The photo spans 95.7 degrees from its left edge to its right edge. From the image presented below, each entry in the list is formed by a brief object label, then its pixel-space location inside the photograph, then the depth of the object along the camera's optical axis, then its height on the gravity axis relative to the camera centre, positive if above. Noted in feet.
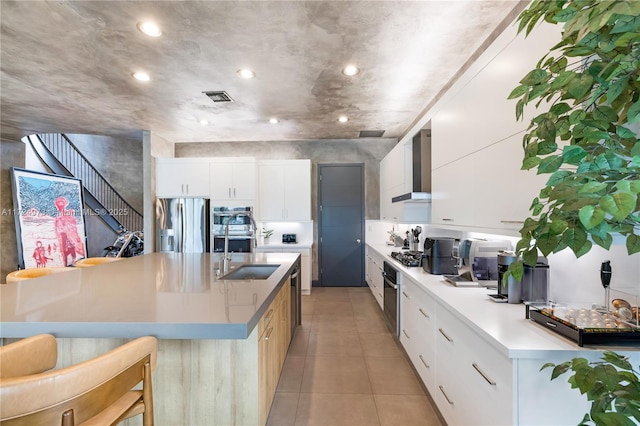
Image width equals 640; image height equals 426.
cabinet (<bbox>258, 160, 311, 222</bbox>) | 17.61 +1.35
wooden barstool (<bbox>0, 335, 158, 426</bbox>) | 2.65 -1.81
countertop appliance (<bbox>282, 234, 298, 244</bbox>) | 18.22 -1.68
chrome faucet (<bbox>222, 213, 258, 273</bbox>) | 7.71 -1.39
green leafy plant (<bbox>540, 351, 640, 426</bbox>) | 2.27 -1.49
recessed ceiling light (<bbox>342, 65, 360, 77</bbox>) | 9.60 +4.81
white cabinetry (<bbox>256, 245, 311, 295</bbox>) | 16.96 -2.58
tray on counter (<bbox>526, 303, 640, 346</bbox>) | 3.54 -1.50
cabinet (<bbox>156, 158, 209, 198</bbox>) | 17.12 +2.17
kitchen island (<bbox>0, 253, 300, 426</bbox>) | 4.00 -1.61
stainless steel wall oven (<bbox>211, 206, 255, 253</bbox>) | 16.61 -1.02
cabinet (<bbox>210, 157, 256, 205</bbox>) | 16.94 +1.92
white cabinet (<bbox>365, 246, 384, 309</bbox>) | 13.33 -3.28
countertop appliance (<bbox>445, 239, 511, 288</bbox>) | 7.04 -1.26
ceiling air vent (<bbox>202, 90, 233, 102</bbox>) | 11.67 +4.82
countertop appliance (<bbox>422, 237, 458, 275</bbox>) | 8.48 -1.36
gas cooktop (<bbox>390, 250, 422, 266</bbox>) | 10.06 -1.71
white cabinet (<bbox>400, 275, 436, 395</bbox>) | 6.84 -3.18
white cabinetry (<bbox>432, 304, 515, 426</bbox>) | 4.01 -2.74
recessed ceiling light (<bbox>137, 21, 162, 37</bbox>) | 7.48 +4.88
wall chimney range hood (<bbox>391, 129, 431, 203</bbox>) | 9.79 +1.54
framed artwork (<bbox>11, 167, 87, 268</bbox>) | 16.90 -0.39
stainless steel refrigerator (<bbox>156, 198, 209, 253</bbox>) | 16.75 -0.72
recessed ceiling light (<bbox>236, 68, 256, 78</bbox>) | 9.88 +4.86
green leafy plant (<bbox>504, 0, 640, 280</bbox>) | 2.10 +0.69
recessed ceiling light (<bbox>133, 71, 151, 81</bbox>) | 10.09 +4.86
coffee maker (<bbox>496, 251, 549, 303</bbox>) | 5.52 -1.43
